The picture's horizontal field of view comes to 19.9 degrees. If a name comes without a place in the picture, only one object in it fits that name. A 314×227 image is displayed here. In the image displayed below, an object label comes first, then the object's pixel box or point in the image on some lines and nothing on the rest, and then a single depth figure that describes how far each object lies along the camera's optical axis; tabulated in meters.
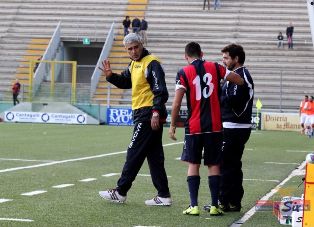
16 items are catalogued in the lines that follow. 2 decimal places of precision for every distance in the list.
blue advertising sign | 43.28
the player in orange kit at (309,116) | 35.88
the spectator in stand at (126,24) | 48.12
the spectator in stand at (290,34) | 46.48
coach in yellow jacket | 10.79
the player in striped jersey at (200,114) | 9.98
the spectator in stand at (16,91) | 45.44
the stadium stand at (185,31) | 46.19
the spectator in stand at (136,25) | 47.88
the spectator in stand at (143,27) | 48.40
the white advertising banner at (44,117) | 44.25
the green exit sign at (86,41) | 49.06
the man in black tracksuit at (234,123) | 10.59
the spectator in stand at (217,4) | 51.34
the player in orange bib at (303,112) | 36.73
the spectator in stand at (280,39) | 47.04
